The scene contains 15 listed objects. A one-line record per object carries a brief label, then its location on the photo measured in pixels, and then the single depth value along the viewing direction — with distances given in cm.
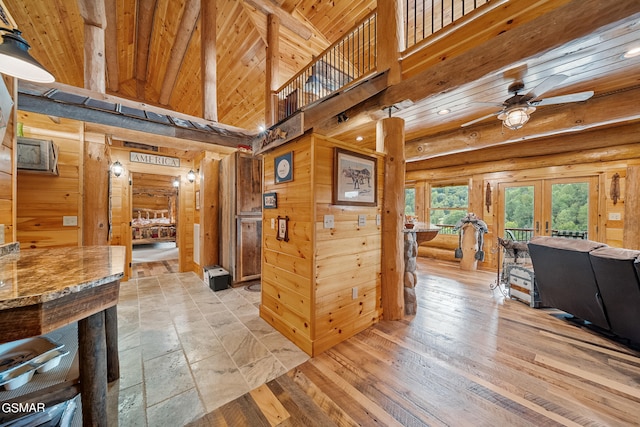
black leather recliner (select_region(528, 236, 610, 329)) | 238
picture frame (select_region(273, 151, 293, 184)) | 234
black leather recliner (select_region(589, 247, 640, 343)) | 204
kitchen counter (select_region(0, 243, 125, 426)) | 81
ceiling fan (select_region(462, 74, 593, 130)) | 236
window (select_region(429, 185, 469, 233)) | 602
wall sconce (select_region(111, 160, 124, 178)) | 421
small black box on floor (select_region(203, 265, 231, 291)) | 377
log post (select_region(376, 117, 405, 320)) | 272
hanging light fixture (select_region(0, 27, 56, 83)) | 130
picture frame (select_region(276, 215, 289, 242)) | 239
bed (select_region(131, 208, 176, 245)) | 917
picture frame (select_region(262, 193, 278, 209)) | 257
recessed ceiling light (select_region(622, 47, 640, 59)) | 206
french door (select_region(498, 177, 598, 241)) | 435
